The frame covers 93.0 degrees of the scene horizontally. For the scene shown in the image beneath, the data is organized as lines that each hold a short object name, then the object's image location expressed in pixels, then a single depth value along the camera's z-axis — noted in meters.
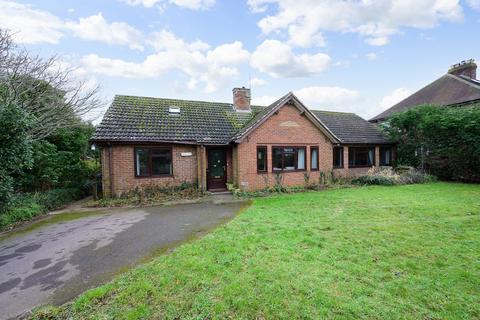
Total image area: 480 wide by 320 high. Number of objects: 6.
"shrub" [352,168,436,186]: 13.73
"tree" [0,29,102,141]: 9.03
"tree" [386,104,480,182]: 13.55
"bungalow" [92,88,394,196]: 11.30
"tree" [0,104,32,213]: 6.36
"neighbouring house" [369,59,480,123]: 17.78
